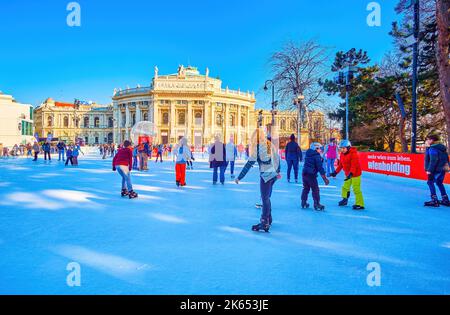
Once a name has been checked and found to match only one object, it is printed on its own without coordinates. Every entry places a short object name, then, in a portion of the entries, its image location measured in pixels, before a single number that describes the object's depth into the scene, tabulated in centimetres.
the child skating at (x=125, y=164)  763
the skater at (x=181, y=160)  966
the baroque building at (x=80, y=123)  8588
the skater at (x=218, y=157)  1034
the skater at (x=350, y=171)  646
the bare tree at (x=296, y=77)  2262
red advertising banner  1072
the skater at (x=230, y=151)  1241
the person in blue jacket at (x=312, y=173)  633
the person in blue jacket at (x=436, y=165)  676
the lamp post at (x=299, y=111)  1999
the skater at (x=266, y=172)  459
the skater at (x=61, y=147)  2368
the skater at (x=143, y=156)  1644
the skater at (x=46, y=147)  2302
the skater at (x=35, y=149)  2246
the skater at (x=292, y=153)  1077
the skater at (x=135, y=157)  1741
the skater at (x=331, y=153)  1291
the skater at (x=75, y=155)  1929
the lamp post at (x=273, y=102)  2275
